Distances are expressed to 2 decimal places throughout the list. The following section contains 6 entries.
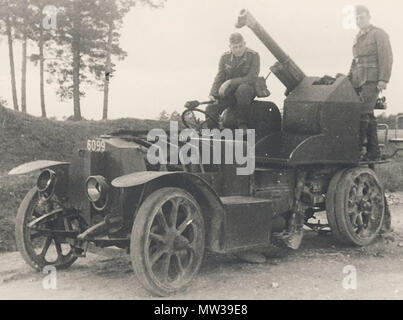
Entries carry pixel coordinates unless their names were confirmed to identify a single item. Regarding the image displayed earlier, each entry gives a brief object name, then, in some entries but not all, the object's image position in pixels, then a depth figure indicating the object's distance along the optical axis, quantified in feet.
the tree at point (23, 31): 67.46
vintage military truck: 19.29
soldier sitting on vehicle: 25.36
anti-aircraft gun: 25.49
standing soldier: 27.58
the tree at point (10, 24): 67.77
